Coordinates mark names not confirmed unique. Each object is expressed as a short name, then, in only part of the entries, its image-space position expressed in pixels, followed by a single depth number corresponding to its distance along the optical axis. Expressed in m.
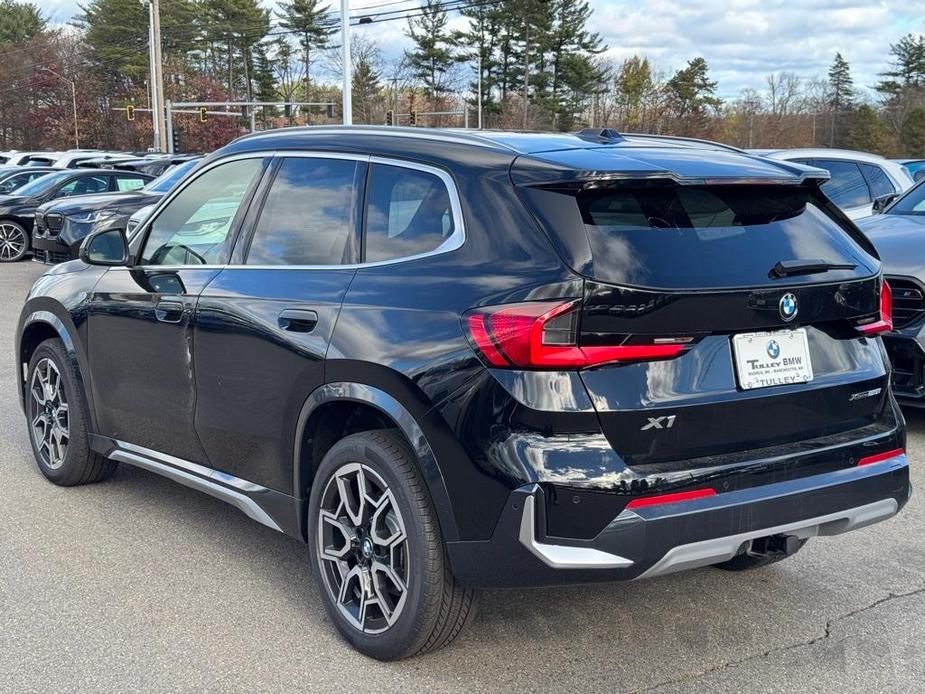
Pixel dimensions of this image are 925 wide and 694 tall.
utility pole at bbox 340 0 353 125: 31.36
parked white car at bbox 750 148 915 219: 11.34
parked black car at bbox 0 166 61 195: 21.91
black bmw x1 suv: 3.11
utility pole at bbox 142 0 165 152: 40.44
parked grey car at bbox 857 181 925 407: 6.49
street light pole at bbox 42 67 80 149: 75.00
